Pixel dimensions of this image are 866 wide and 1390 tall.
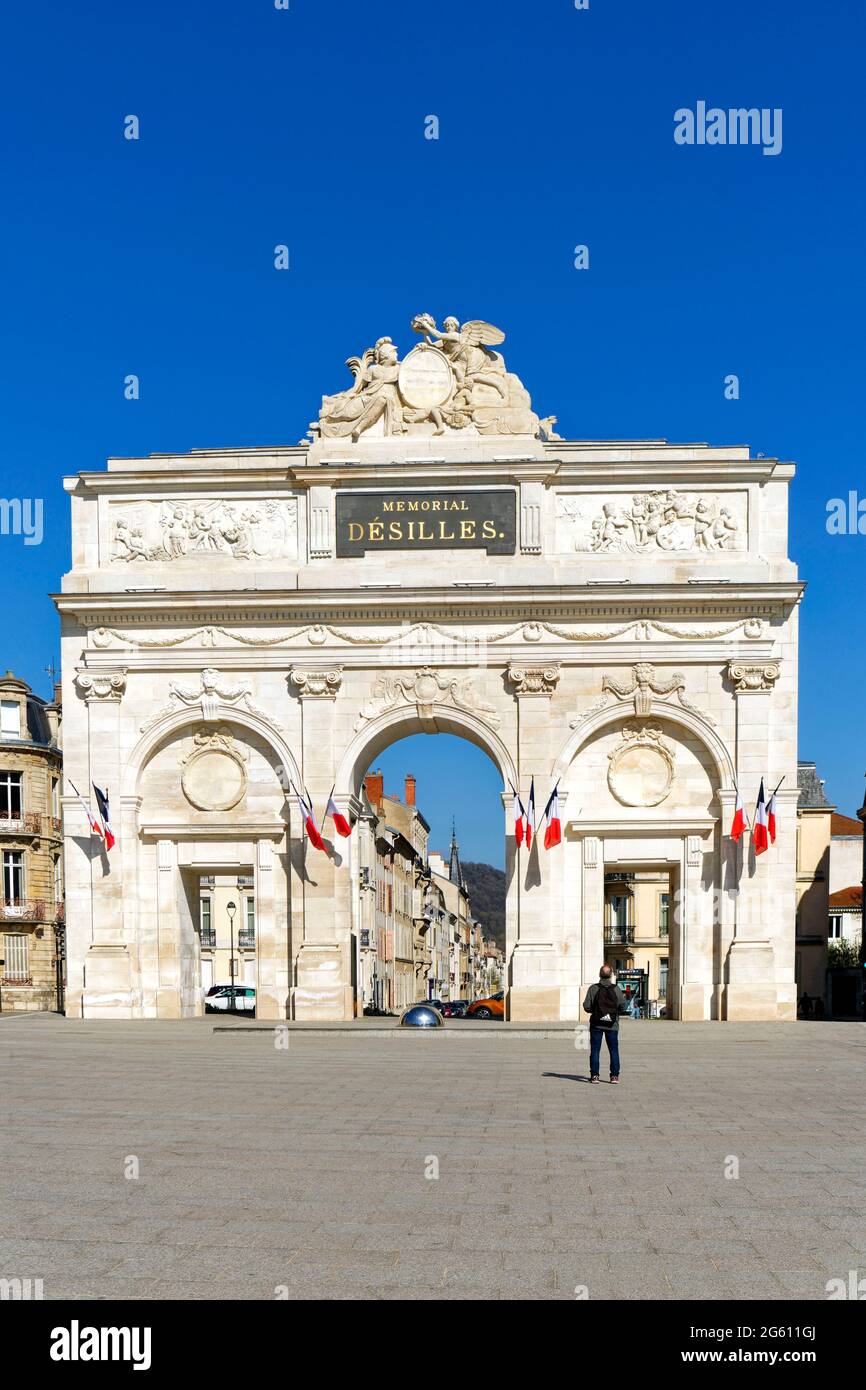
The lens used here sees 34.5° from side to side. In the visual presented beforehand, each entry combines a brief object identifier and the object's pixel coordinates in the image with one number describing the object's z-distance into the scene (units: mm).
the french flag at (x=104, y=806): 36906
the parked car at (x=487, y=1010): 52625
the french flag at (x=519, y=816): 35938
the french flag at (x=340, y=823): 36625
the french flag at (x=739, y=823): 36000
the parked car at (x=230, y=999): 51484
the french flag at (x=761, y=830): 35312
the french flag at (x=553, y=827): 36094
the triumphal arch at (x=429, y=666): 36812
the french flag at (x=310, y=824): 36562
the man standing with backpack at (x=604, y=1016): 21688
